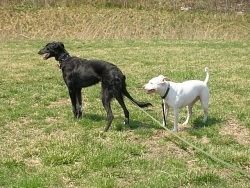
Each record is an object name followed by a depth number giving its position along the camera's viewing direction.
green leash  4.69
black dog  7.07
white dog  6.59
